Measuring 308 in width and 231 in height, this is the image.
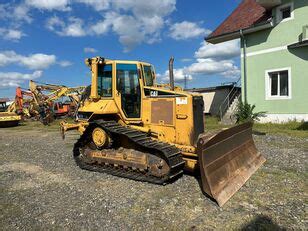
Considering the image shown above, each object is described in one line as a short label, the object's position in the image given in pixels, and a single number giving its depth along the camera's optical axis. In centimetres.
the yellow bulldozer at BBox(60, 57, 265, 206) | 469
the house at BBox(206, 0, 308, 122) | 1111
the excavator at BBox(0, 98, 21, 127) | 1733
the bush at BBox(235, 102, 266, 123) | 1224
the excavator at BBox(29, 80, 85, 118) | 1817
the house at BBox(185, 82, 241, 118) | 1544
